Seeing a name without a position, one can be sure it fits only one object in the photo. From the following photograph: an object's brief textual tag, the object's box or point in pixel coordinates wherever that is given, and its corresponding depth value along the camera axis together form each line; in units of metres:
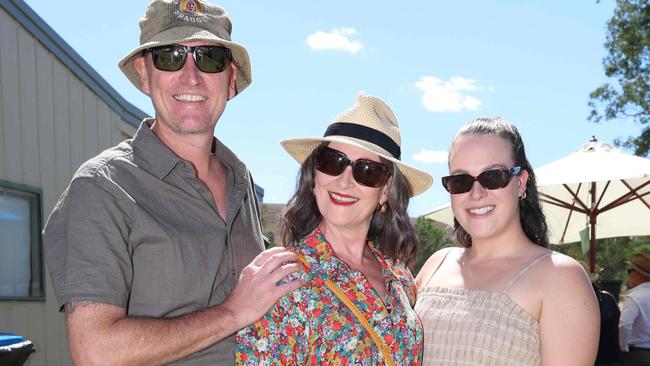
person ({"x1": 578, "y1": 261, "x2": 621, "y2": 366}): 6.65
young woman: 2.59
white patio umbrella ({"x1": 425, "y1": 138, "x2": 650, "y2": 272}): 7.02
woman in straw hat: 2.39
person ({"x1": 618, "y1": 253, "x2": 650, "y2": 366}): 7.56
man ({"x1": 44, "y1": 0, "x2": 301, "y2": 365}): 2.30
